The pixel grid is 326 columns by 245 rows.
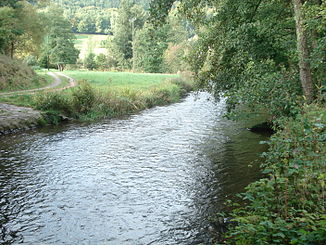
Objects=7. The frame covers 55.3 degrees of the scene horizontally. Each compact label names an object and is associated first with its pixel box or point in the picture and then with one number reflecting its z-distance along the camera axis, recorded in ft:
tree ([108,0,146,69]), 277.64
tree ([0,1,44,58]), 94.79
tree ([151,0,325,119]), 35.01
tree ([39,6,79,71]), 252.83
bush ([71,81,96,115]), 70.59
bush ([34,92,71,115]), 66.95
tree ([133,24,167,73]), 245.86
